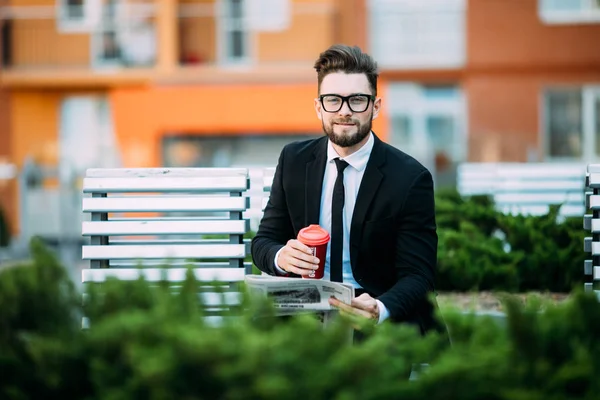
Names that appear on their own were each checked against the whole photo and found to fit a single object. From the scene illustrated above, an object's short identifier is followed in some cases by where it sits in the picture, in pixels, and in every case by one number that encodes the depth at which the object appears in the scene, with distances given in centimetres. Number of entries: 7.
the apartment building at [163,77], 2600
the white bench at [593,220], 452
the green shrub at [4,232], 1891
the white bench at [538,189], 888
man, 414
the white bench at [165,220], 472
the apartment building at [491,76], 2480
